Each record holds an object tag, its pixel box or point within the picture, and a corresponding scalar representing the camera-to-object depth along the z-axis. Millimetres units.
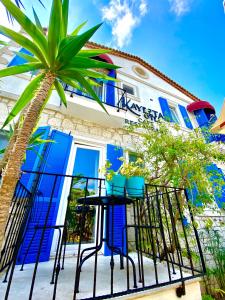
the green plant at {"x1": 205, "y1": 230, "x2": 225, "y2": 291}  3340
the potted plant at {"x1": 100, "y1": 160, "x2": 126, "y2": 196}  1769
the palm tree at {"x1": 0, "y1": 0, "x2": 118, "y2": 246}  1075
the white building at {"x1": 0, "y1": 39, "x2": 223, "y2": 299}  3070
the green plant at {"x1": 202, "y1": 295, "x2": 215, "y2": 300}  2827
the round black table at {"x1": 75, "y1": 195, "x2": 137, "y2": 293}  1720
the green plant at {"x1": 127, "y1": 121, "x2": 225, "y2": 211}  2957
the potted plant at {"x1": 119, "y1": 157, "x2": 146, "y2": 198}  1861
